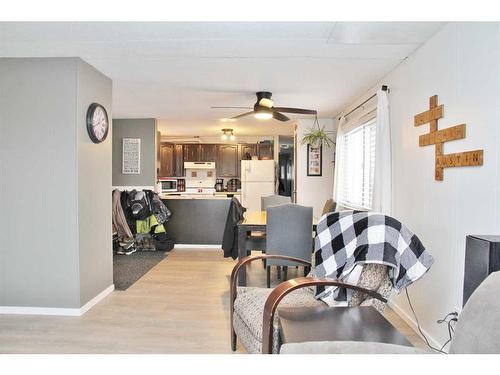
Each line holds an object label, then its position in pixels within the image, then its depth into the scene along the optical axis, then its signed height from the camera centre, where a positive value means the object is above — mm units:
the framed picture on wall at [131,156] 5832 +379
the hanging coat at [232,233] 3785 -604
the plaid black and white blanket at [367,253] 1713 -380
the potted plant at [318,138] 5613 +710
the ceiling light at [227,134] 6645 +872
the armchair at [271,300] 1482 -682
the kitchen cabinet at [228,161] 8039 +417
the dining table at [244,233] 3264 -526
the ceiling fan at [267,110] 3784 +769
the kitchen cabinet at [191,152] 8086 +629
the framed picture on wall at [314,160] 5934 +325
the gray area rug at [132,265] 3877 -1170
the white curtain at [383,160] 3129 +185
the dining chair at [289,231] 3129 -482
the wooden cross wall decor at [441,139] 1942 +270
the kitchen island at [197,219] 5727 -689
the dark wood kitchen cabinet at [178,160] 8094 +439
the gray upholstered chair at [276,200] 4777 -297
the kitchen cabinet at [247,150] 7941 +673
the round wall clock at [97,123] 3039 +515
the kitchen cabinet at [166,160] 7957 +432
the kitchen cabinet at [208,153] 8070 +607
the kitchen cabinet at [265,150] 7922 +672
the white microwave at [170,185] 7374 -142
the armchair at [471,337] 884 -419
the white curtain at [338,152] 4922 +396
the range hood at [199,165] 7895 +314
